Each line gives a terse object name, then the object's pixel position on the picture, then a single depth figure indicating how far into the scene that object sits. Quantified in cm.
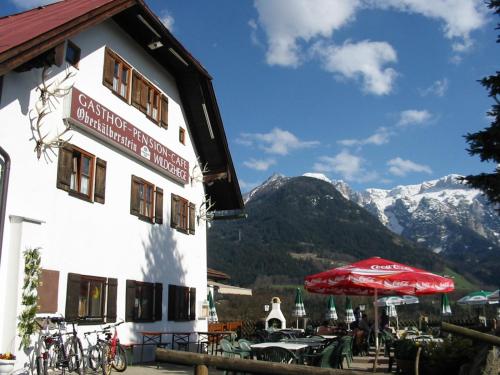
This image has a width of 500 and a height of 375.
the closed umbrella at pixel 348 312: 3034
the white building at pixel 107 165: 1070
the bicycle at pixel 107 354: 1145
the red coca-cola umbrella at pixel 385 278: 1252
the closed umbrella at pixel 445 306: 2746
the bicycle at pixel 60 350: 1068
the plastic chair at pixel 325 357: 1002
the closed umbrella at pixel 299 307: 2622
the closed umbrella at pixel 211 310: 2330
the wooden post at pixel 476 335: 511
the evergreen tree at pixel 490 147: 1255
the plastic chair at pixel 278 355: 1023
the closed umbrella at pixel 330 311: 2829
